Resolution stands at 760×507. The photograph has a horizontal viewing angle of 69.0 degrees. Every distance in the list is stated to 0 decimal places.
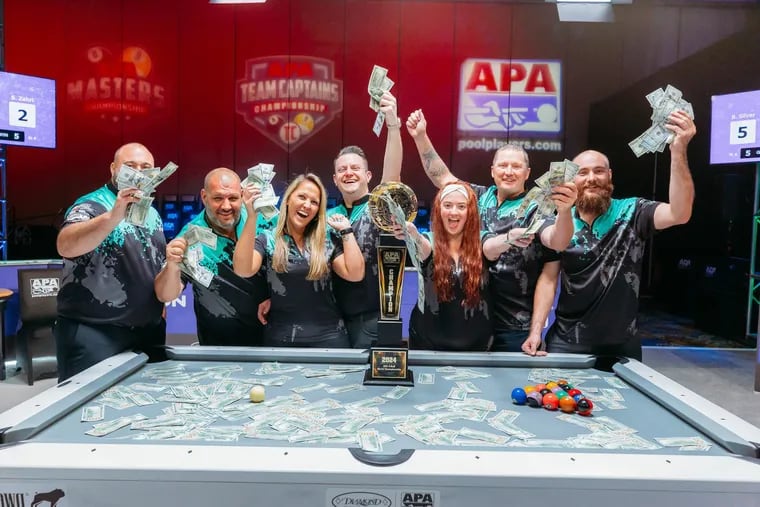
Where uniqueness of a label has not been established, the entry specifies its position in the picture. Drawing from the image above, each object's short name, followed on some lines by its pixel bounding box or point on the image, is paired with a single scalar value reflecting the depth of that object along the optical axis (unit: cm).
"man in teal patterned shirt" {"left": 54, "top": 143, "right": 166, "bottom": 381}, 229
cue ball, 164
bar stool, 436
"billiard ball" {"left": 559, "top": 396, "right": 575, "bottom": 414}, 158
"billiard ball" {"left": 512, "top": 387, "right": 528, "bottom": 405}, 166
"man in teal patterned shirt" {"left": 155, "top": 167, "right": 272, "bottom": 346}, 254
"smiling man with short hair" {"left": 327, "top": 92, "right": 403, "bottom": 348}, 258
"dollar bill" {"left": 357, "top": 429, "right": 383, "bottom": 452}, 131
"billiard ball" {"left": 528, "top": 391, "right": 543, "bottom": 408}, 163
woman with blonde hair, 236
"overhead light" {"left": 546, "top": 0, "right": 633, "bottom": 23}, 703
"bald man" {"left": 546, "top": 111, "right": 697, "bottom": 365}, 236
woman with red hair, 229
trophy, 188
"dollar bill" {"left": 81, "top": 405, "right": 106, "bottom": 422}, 149
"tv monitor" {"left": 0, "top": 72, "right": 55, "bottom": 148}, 551
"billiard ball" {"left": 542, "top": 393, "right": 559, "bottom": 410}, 161
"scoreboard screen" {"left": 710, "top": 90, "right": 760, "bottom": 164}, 541
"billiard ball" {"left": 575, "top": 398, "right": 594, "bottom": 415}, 157
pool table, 119
